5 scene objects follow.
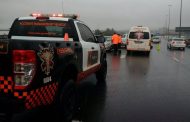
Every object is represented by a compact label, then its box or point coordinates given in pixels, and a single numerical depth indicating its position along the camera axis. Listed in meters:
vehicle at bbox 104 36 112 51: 13.99
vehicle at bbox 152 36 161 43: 34.92
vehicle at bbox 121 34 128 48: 18.60
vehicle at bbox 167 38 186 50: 18.74
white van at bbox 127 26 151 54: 13.23
